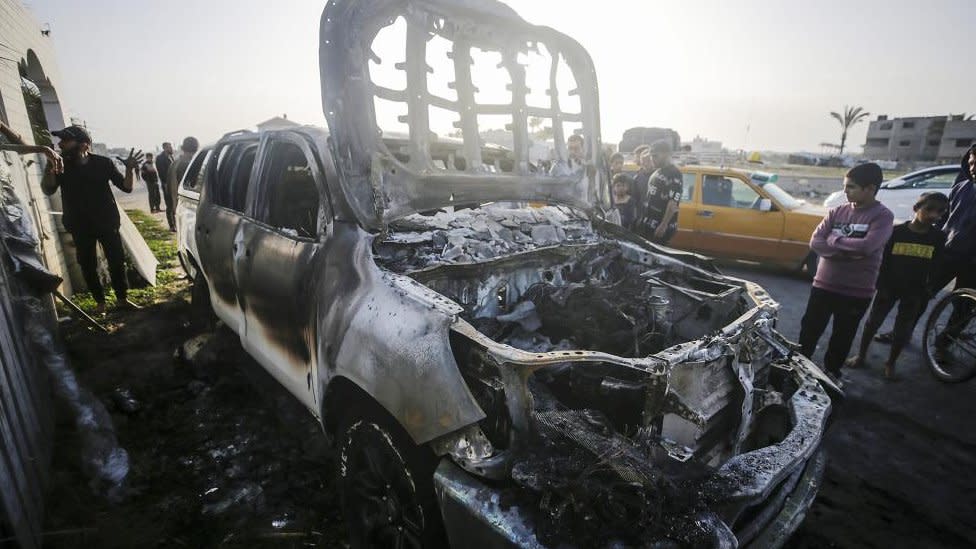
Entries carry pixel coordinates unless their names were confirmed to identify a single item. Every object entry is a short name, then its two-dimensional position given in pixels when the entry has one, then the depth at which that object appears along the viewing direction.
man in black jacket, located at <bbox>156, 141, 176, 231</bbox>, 8.37
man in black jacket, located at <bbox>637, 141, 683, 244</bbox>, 5.03
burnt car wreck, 1.47
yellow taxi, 6.53
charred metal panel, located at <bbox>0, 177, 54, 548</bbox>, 1.92
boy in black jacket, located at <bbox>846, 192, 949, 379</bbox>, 3.77
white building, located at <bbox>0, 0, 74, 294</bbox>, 4.34
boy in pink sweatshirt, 3.25
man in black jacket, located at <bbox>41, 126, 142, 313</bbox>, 4.25
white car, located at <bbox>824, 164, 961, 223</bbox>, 8.70
